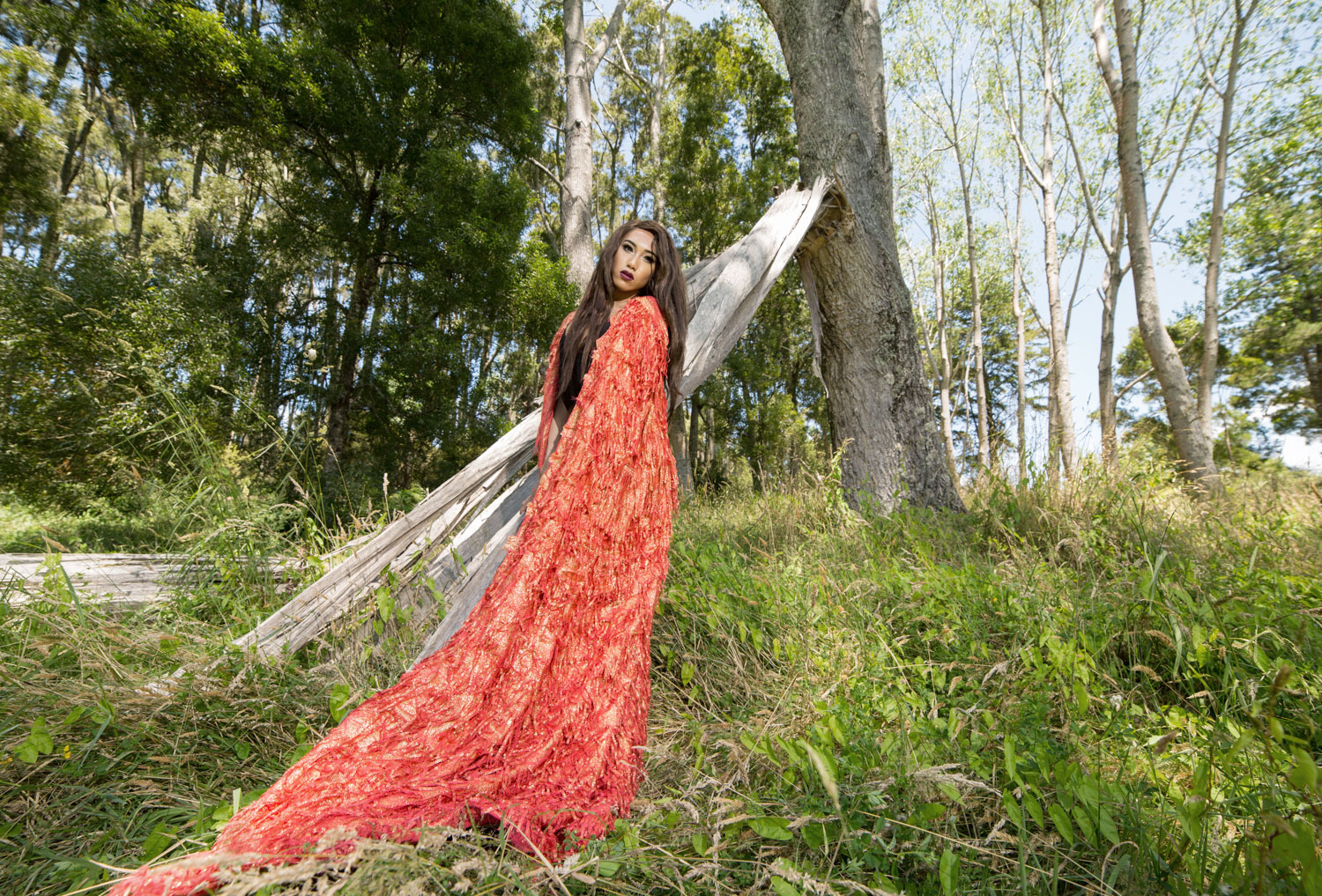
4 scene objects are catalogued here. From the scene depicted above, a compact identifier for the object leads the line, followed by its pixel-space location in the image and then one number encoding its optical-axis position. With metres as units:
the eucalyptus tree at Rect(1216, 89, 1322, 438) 11.15
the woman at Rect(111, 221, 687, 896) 1.49
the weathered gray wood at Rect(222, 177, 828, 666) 2.50
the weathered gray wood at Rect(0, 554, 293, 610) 2.67
